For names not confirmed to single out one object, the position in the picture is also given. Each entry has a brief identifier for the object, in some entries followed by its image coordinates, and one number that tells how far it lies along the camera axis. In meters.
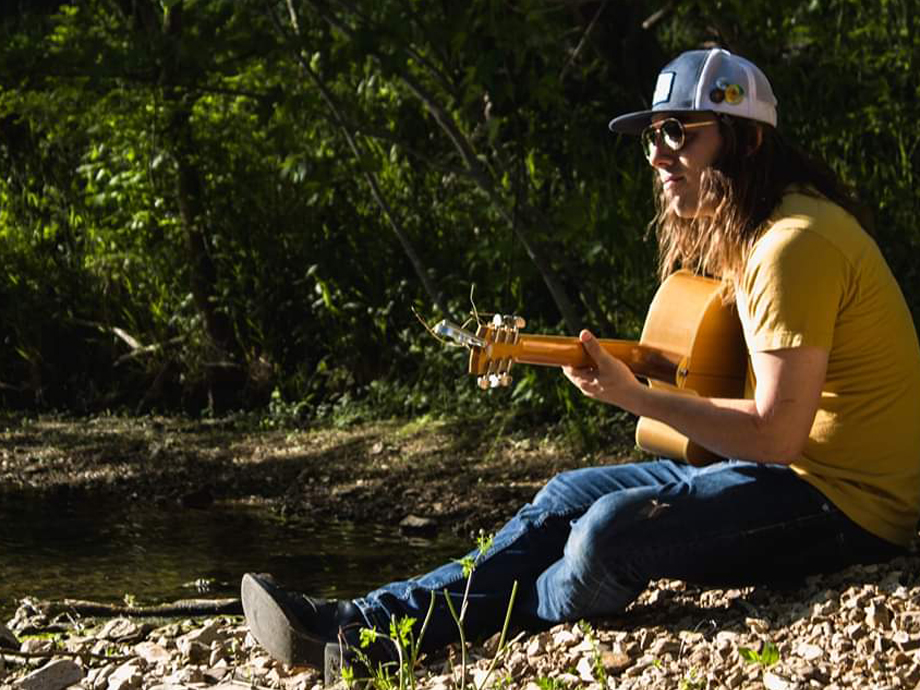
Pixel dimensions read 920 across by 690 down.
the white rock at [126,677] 3.70
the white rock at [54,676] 3.68
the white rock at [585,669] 3.30
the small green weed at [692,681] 3.09
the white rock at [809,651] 3.16
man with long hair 3.28
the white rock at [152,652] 3.94
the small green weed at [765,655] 2.63
